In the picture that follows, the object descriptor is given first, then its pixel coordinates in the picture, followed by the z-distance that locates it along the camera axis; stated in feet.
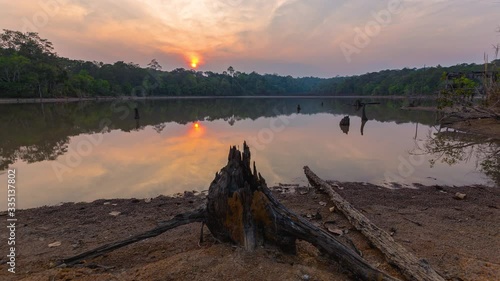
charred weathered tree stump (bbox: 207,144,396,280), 12.66
